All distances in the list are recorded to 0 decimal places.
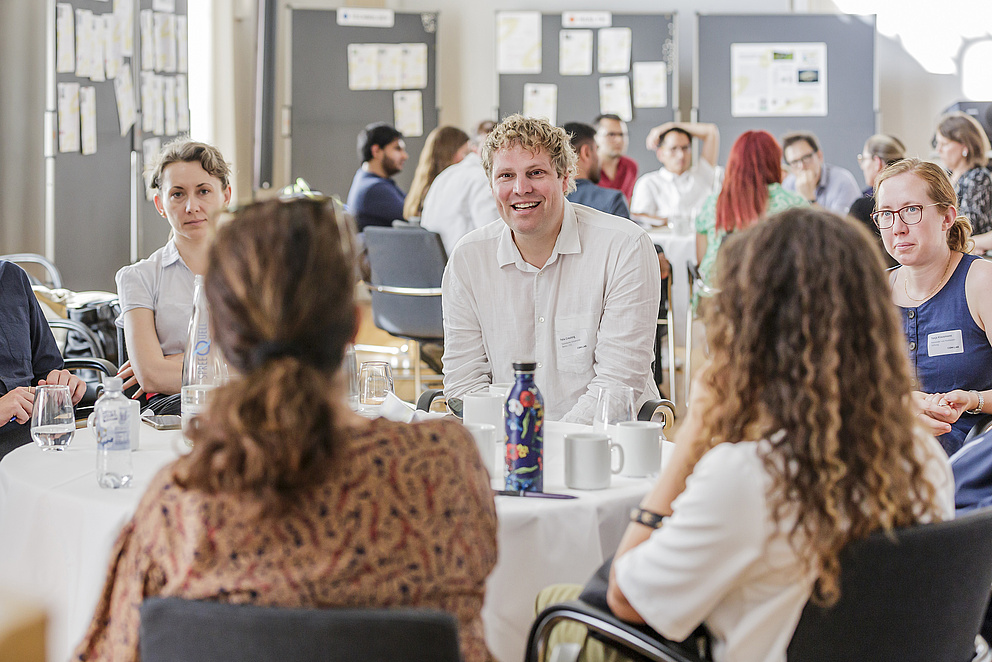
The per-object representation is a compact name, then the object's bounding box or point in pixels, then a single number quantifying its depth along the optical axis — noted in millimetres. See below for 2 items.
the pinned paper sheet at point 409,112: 7965
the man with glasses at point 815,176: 6195
